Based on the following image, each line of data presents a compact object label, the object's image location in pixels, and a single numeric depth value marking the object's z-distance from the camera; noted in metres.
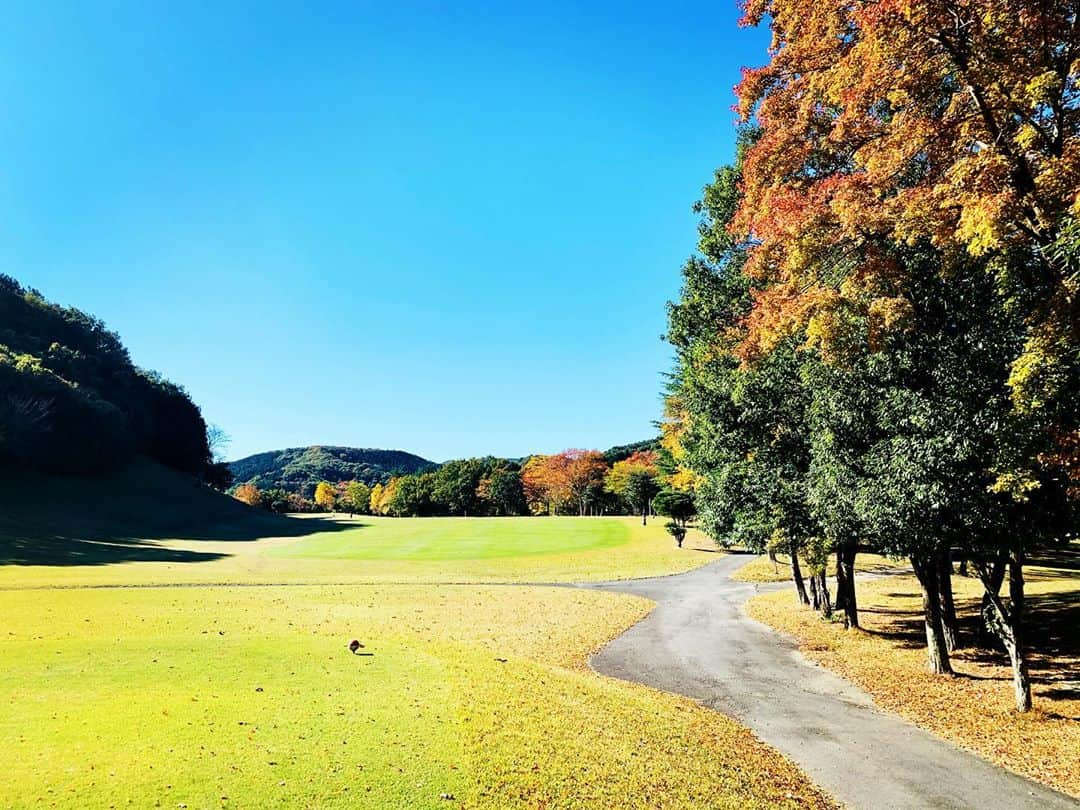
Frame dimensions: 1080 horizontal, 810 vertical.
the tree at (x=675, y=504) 58.55
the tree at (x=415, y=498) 128.88
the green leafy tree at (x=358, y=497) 145.88
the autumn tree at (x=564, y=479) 117.12
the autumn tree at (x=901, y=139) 10.59
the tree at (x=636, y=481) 82.56
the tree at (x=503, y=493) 125.62
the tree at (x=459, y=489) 127.12
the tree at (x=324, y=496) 162.38
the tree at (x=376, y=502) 143.12
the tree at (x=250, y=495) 137.20
